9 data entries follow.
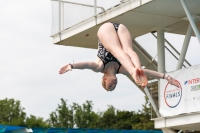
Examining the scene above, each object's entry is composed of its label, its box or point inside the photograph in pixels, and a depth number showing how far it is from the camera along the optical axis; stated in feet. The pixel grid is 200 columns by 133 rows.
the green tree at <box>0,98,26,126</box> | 253.03
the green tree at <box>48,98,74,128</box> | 236.61
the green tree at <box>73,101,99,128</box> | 239.91
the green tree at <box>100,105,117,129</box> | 239.91
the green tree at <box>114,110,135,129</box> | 225.35
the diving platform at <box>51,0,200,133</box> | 75.31
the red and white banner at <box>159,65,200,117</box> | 74.84
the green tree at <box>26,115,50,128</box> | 250.37
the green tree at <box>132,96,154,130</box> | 182.03
